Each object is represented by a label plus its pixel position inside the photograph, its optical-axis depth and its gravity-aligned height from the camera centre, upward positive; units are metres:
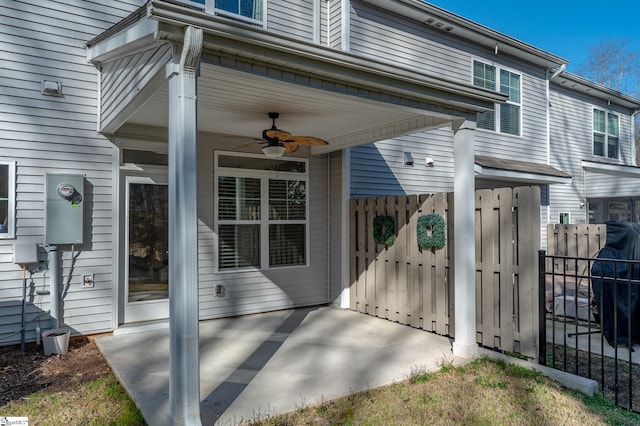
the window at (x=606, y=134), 12.29 +2.47
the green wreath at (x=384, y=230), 6.01 -0.16
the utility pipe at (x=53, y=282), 4.84 -0.71
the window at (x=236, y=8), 6.13 +3.12
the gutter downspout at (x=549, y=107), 10.28 +2.75
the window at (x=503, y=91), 8.98 +2.78
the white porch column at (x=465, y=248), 4.54 -0.32
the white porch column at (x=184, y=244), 2.85 -0.17
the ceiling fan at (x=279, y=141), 4.82 +0.91
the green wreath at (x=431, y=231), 5.25 -0.16
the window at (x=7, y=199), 4.67 +0.23
